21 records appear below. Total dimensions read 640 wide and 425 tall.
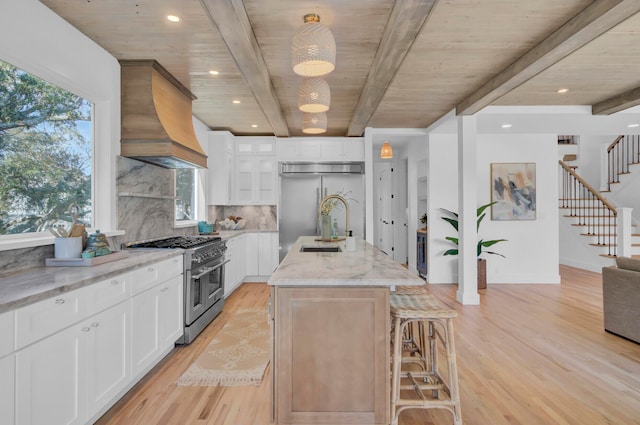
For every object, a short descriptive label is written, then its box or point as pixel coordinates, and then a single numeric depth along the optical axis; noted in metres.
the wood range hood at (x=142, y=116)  3.14
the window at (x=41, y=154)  2.12
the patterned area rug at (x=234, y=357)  2.53
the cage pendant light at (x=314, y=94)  2.61
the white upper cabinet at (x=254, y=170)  6.04
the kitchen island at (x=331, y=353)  1.85
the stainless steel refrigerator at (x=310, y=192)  5.95
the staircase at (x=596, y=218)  6.62
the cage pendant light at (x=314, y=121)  3.20
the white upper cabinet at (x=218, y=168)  5.68
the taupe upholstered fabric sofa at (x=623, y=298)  3.17
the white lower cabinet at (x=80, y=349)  1.42
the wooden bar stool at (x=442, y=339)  1.87
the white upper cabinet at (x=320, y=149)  5.96
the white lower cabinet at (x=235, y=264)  4.76
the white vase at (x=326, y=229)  3.42
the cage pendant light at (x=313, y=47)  2.00
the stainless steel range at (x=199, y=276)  3.19
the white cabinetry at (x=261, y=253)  5.80
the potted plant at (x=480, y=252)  5.36
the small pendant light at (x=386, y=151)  5.27
